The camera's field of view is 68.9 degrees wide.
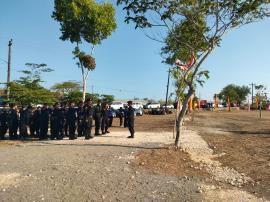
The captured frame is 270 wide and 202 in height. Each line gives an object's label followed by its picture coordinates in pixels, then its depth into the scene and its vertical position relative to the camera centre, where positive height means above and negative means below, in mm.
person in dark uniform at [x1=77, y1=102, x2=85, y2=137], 9203 -576
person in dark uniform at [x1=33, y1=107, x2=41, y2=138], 9507 -836
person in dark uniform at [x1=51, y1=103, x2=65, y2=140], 9161 -972
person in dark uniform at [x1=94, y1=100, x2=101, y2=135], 10029 -662
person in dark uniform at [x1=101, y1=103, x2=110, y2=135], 10413 -788
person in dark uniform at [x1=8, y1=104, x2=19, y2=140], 9277 -930
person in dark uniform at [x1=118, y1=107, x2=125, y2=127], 13982 -603
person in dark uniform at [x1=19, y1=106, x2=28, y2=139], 9211 -1009
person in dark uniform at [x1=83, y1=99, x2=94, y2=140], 8964 -651
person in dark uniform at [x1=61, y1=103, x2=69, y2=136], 9285 -762
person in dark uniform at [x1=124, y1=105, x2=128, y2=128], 13131 -963
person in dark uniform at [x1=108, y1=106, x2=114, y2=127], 11977 -603
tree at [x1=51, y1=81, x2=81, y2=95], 35362 +3215
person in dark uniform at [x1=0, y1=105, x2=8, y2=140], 9293 -1037
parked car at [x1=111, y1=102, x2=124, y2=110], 23742 +46
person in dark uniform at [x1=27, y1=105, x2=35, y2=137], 9400 -839
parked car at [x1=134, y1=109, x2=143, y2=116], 24348 -883
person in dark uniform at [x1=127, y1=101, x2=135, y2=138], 9219 -787
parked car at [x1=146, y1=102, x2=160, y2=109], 34423 +32
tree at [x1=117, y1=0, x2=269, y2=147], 6548 +3028
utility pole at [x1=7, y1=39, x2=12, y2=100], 17760 +4523
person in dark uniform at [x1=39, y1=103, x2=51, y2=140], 9252 -857
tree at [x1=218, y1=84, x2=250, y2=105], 54787 +3969
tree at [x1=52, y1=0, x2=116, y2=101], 12520 +5313
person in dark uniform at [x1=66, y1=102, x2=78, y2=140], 9071 -720
